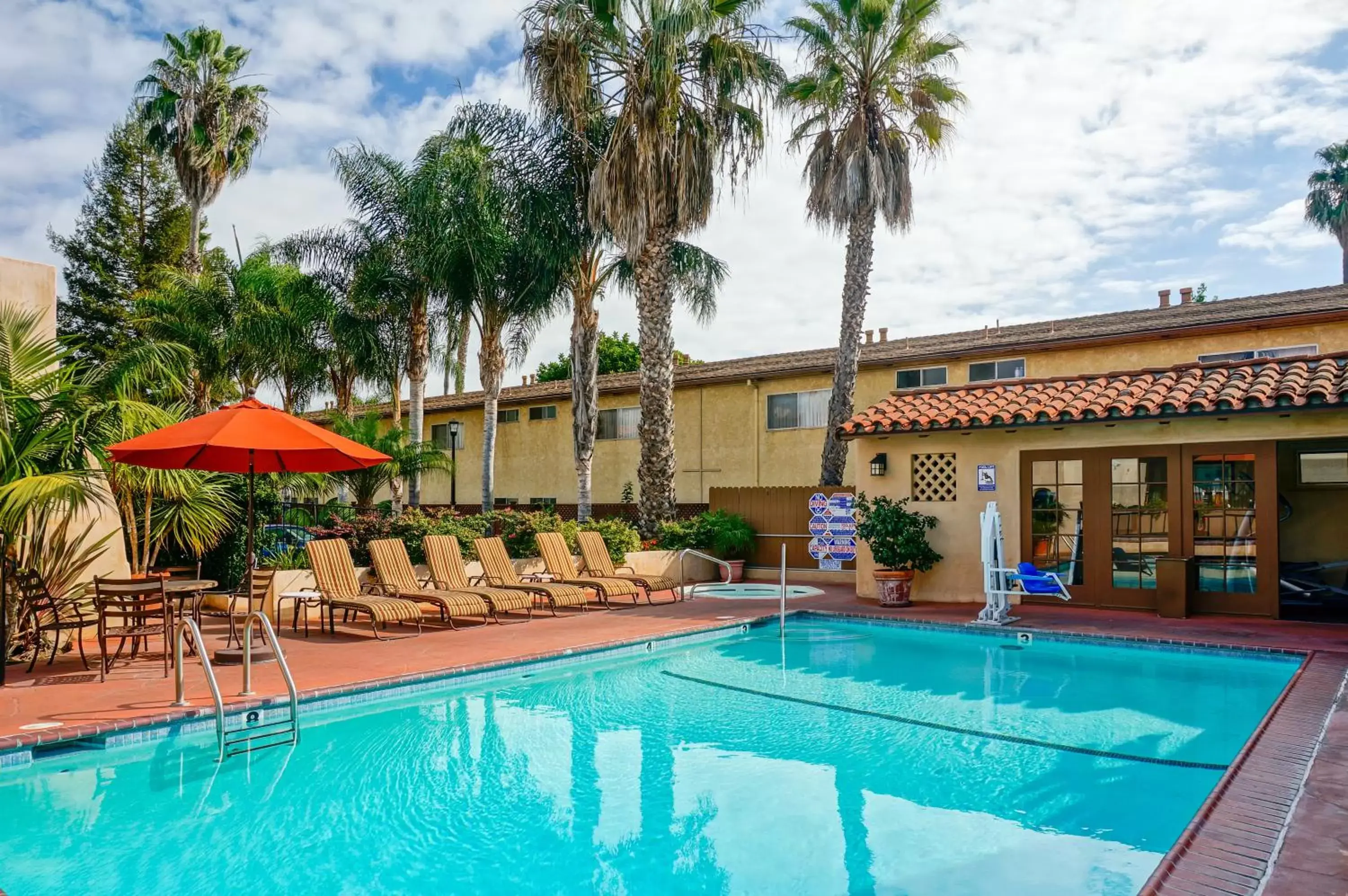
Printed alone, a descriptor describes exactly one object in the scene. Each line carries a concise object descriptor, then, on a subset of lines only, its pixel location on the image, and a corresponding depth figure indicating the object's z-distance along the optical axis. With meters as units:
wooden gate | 19.22
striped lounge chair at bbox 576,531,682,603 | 14.84
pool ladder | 6.56
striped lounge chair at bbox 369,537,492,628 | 11.50
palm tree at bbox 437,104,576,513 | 19.08
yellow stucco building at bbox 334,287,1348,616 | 12.19
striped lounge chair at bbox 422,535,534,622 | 12.16
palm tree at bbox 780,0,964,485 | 18.34
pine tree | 32.00
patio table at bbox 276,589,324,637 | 11.36
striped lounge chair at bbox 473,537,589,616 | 12.83
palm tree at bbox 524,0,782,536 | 17.42
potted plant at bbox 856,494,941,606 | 13.98
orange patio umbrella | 8.01
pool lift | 12.13
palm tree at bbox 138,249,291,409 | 20.62
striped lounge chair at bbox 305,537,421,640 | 10.79
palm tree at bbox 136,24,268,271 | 24.75
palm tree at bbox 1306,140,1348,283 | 34.03
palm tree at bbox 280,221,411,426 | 21.05
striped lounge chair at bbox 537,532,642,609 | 14.01
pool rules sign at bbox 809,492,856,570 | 14.73
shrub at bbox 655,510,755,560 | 18.75
